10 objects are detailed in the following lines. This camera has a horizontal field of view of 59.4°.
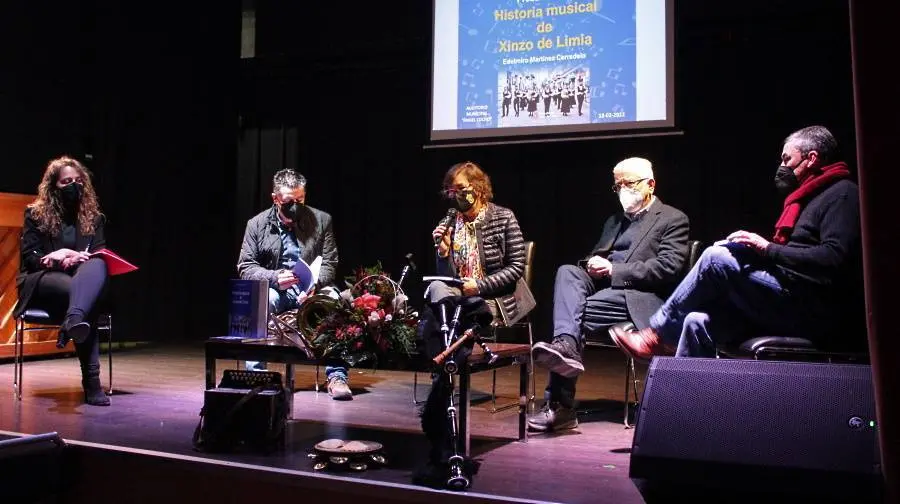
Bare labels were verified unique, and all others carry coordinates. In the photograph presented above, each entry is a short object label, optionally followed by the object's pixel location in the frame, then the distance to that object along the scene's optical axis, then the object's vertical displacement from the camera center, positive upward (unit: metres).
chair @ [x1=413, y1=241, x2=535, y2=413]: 3.72 -0.11
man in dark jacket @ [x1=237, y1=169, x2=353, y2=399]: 4.22 +0.35
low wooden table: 2.59 -0.19
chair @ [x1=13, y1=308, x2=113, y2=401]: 3.74 -0.09
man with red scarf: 2.43 +0.10
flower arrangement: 2.64 -0.09
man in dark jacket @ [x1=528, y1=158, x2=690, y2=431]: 3.09 +0.09
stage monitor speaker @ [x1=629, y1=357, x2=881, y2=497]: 1.64 -0.27
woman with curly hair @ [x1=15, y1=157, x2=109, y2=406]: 3.56 +0.20
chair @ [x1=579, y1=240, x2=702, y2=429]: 3.17 -0.14
